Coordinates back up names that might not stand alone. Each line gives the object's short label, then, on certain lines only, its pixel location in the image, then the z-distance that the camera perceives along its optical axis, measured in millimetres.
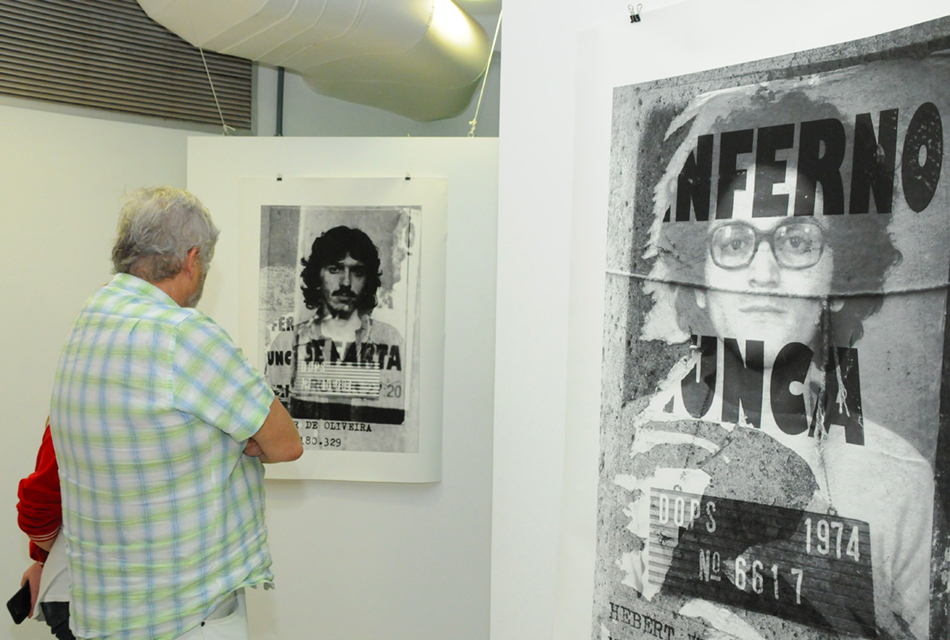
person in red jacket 1702
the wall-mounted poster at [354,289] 2658
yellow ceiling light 2611
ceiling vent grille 2889
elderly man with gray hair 1501
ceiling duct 2242
